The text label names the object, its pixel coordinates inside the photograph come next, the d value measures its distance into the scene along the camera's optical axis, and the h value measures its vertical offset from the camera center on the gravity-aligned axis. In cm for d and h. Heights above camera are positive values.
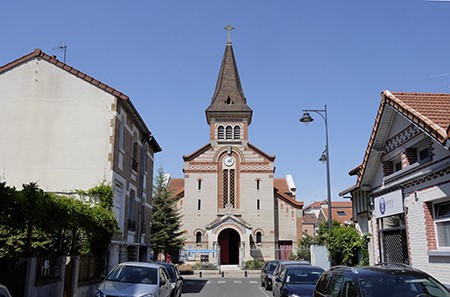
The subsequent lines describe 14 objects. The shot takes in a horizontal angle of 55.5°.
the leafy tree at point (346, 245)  1861 -3
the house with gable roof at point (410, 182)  1112 +187
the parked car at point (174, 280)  1457 -131
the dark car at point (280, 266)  1802 -94
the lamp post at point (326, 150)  1973 +441
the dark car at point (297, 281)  1227 -115
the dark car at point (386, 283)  636 -58
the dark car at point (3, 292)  480 -55
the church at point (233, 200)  4350 +448
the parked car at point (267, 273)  2228 -157
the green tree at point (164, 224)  4003 +178
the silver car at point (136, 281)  1109 -107
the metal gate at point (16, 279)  1059 -91
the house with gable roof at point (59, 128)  1789 +479
